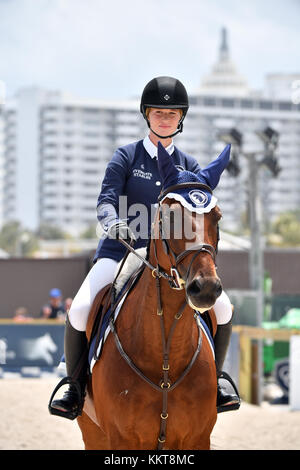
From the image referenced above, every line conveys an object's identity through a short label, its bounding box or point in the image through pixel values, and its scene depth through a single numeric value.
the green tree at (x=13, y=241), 112.06
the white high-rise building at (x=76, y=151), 179.88
